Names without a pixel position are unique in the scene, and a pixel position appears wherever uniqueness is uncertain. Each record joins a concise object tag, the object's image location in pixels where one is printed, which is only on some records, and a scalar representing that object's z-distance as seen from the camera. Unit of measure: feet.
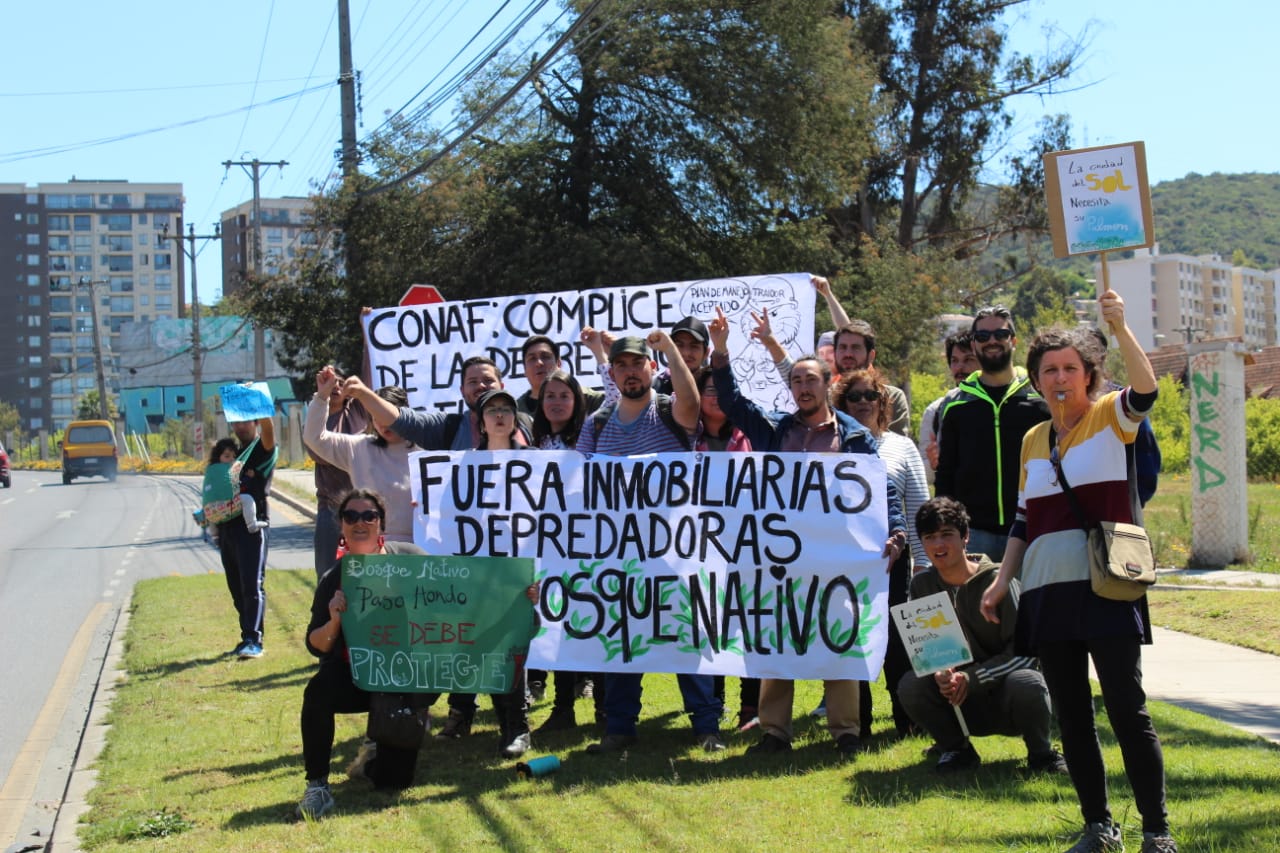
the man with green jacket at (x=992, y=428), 21.35
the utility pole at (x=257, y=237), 131.54
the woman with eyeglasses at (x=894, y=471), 22.24
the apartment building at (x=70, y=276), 513.04
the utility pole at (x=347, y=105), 73.36
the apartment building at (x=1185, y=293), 495.82
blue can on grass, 20.80
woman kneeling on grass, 19.65
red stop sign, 39.19
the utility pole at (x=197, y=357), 179.70
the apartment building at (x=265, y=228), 430.61
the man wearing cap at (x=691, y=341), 23.63
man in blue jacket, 21.35
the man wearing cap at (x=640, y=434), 22.13
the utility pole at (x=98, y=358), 249.55
